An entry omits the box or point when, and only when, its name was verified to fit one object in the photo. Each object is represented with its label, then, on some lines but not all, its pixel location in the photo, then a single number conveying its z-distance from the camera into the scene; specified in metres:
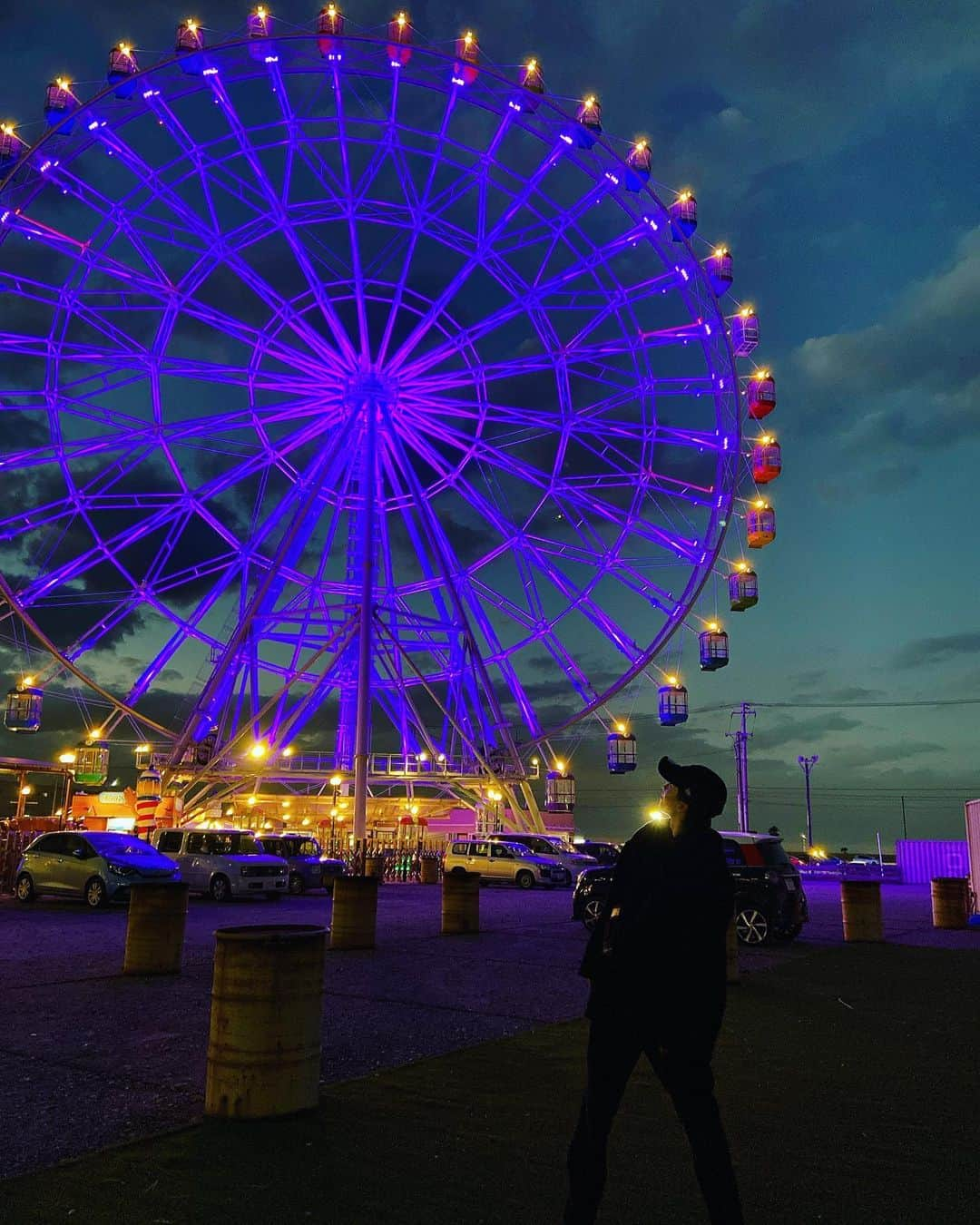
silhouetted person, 3.66
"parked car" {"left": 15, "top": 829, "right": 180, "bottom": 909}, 20.14
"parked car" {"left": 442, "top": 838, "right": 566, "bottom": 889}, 32.38
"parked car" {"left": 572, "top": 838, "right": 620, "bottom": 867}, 37.35
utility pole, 58.00
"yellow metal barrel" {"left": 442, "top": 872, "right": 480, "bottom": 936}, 16.05
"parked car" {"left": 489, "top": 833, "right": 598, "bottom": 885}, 32.91
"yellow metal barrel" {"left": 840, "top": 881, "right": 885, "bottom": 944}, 16.23
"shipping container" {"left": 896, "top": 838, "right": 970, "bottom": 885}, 49.56
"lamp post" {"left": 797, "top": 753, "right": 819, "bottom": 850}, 74.81
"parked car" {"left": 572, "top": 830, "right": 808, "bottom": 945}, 15.60
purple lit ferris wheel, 25.00
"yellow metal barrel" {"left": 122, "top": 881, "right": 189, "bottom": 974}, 10.94
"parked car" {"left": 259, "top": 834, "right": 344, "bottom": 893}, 28.94
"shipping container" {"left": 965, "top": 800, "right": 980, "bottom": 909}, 22.25
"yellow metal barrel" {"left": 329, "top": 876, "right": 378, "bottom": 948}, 14.03
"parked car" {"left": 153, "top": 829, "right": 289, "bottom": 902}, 24.56
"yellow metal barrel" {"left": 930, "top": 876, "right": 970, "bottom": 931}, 19.45
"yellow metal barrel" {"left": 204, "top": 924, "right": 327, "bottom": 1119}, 5.40
